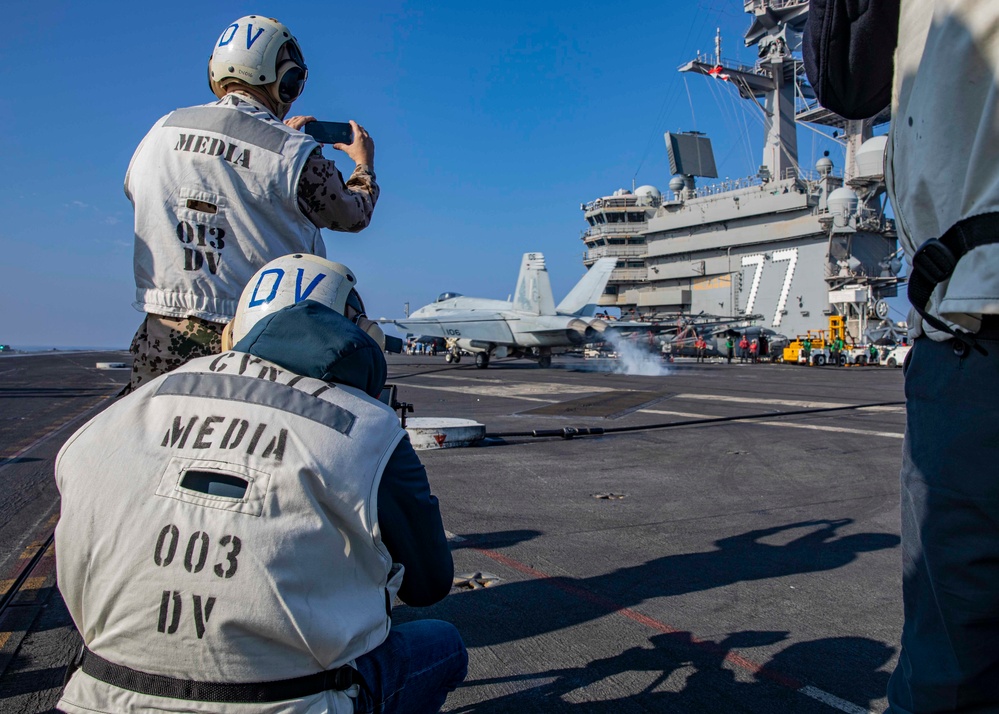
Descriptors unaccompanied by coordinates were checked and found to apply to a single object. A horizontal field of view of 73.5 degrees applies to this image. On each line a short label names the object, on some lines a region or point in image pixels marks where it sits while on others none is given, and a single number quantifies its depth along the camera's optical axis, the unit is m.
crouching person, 1.39
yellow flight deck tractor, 37.06
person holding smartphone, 2.62
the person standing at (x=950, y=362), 1.32
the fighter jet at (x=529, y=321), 29.42
